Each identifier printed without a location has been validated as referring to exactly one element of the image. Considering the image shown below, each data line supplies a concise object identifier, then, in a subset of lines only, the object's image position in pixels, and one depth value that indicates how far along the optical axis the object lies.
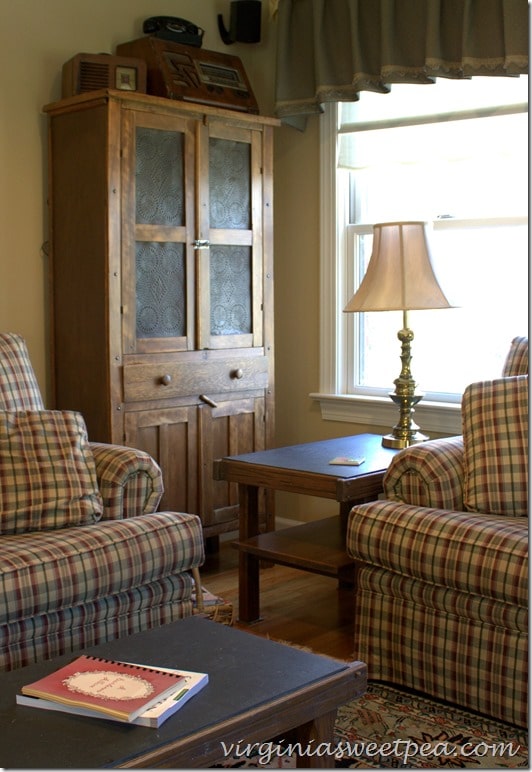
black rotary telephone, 3.98
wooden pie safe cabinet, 3.57
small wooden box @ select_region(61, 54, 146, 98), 3.71
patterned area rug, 2.25
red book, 1.66
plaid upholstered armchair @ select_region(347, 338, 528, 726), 2.44
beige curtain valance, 3.52
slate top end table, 3.01
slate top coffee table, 1.56
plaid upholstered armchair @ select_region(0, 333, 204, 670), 2.44
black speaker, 4.40
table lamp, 3.41
